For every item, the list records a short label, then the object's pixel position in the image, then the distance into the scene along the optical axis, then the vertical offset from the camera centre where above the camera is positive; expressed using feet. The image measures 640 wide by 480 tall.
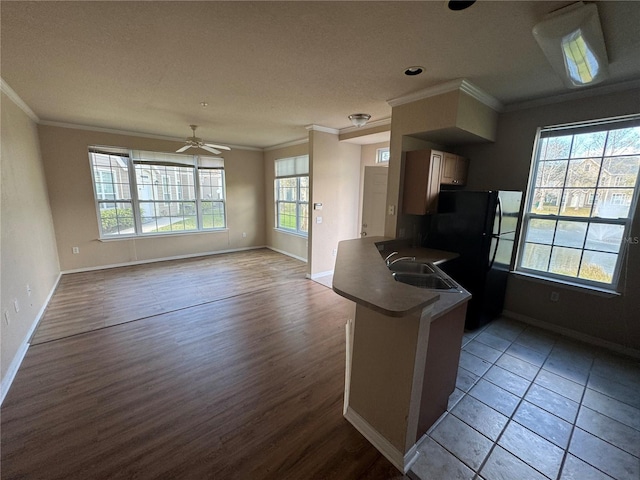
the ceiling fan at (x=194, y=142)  14.00 +2.76
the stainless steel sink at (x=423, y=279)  6.64 -2.23
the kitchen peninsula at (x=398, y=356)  4.34 -3.06
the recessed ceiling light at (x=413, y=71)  7.17 +3.58
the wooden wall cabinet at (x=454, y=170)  10.03 +1.17
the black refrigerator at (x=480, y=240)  9.04 -1.55
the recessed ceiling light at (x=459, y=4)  4.53 +3.47
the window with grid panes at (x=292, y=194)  18.72 +0.09
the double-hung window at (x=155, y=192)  16.08 +0.03
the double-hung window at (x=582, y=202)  8.29 -0.03
